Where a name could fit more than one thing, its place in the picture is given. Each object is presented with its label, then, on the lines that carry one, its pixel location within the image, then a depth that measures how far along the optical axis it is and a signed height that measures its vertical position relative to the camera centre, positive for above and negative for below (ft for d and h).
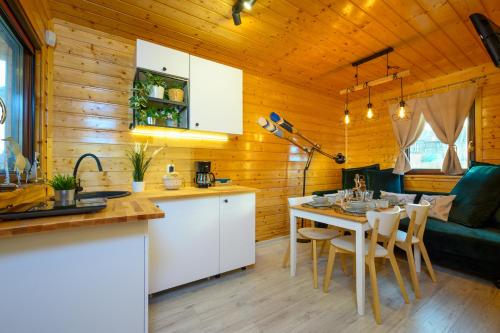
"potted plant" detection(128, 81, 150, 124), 6.70 +2.00
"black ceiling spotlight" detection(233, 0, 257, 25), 5.57 +4.07
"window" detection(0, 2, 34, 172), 4.64 +1.96
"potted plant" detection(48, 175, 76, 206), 3.94 -0.37
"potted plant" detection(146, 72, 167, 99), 6.82 +2.49
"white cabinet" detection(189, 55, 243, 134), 7.44 +2.42
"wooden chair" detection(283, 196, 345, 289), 7.01 -2.18
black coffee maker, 8.05 -0.26
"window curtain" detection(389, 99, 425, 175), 11.30 +1.94
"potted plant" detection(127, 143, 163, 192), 6.98 +0.15
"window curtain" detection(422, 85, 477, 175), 9.80 +2.27
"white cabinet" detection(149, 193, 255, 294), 6.16 -2.12
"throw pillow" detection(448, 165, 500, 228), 7.66 -1.03
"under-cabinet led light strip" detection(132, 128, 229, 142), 7.65 +1.21
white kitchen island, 3.06 -1.57
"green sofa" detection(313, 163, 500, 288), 6.64 -2.00
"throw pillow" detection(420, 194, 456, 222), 8.37 -1.47
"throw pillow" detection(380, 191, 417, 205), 9.73 -1.26
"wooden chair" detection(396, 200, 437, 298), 6.18 -2.02
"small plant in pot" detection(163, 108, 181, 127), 7.16 +1.61
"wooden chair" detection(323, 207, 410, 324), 5.38 -2.09
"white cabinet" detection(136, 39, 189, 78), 6.56 +3.25
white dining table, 5.52 -1.47
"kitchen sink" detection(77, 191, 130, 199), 5.94 -0.71
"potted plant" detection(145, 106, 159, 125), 6.90 +1.59
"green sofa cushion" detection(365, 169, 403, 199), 11.00 -0.67
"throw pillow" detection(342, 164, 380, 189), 12.09 -0.30
